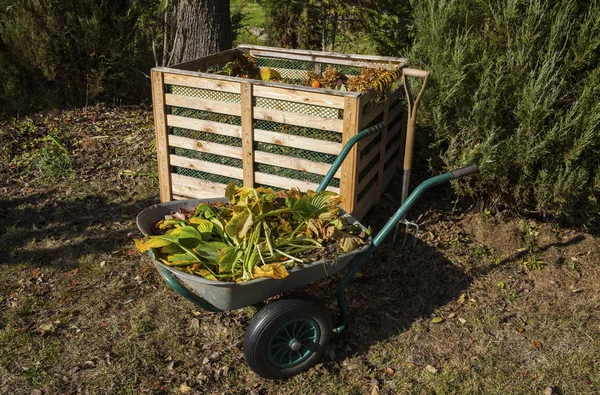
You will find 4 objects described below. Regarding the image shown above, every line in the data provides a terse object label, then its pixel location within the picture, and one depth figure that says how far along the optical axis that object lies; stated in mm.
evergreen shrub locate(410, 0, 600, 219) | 4156
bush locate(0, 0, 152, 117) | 6828
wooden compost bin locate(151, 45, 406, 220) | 4133
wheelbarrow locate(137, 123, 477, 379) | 2971
